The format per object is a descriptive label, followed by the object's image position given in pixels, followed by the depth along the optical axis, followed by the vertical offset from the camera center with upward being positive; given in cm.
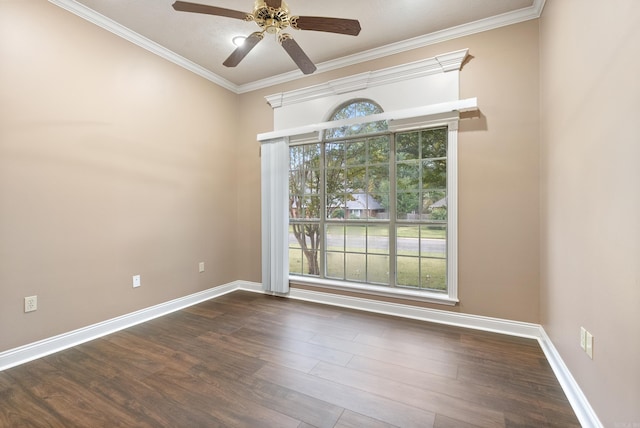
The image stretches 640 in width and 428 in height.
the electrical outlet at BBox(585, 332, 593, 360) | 146 -72
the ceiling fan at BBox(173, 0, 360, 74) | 171 +128
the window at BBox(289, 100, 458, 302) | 295 +7
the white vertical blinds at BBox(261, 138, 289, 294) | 359 -4
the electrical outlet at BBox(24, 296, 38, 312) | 213 -71
